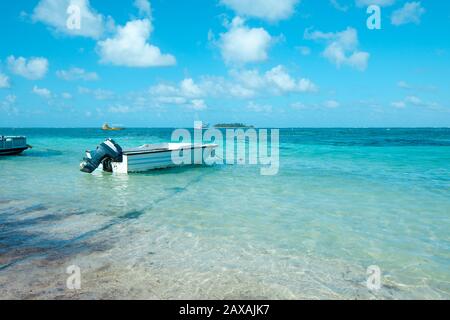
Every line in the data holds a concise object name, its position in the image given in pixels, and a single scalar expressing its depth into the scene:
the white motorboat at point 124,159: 15.16
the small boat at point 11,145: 23.62
